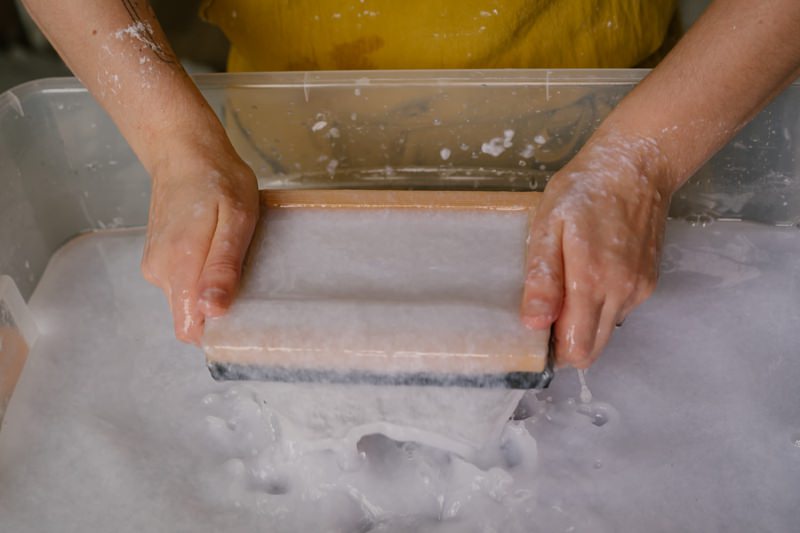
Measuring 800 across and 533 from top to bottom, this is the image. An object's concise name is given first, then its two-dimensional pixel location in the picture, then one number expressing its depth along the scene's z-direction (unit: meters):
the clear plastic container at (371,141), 1.06
